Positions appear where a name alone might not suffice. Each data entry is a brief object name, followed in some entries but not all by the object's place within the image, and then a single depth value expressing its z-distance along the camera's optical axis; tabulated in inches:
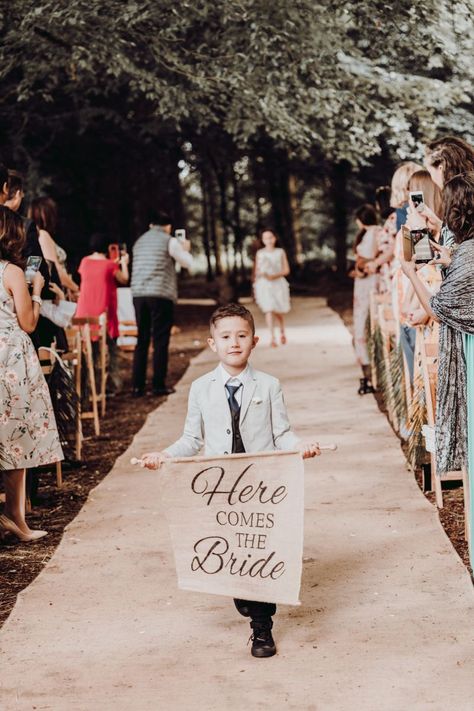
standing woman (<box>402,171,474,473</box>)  188.2
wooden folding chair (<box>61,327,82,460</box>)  325.1
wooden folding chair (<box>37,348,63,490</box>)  291.7
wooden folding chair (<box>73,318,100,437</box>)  361.1
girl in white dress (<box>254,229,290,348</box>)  593.3
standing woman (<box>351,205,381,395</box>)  429.1
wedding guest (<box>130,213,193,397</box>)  458.6
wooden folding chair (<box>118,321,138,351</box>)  553.3
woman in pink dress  433.4
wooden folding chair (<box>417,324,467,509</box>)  253.1
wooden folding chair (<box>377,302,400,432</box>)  344.5
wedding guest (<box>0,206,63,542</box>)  234.7
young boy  177.8
